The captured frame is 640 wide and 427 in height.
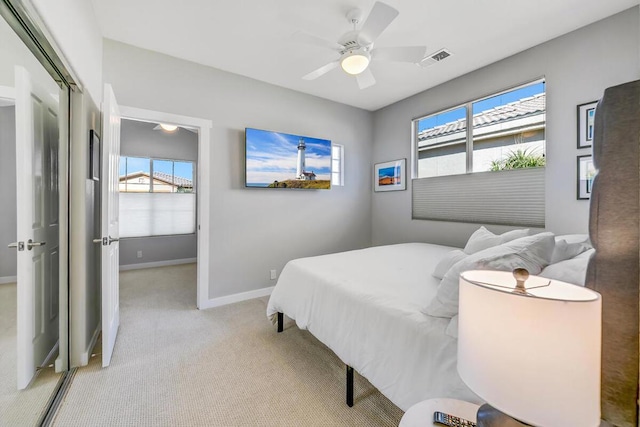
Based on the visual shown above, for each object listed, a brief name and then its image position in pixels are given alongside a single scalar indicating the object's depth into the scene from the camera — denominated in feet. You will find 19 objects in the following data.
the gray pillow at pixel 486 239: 6.79
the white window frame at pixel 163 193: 16.40
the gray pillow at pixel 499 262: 3.97
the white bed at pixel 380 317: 4.02
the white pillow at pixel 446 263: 5.87
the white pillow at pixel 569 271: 3.57
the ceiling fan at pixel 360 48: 6.66
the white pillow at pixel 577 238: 5.89
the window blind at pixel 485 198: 8.92
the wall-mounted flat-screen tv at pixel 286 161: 10.96
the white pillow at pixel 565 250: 4.69
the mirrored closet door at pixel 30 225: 4.16
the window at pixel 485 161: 9.05
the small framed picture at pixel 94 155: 6.86
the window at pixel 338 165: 14.02
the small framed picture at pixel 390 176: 13.28
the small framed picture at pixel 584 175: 7.62
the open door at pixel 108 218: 6.45
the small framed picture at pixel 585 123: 7.62
